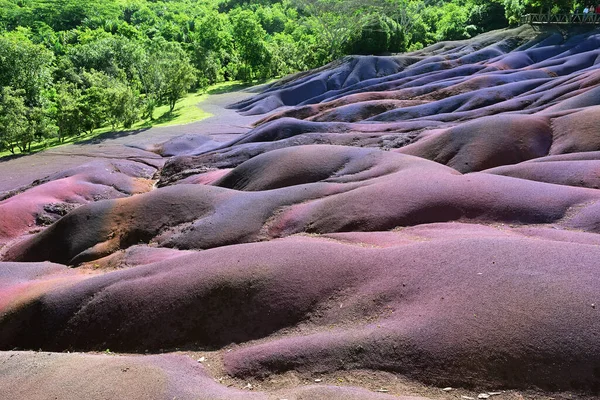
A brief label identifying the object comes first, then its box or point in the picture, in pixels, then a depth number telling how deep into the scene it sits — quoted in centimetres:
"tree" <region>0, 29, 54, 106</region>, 4412
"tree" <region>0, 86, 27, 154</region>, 3819
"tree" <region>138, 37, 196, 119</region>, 5172
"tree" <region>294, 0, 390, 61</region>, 6200
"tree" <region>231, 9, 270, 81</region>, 6752
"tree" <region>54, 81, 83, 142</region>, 4438
